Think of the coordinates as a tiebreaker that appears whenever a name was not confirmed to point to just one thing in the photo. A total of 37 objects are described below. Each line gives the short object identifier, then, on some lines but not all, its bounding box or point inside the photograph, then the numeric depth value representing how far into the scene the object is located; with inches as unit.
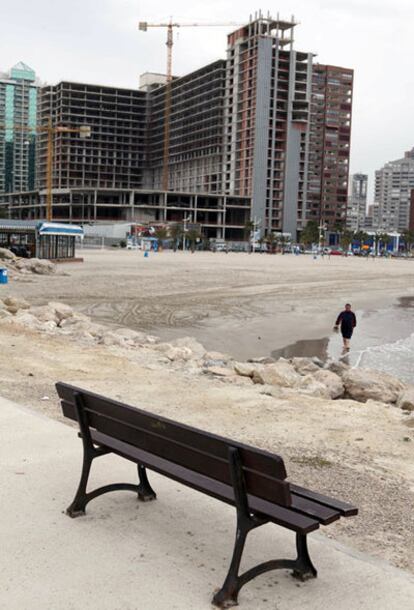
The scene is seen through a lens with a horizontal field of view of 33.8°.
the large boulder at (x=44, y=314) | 725.3
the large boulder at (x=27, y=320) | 647.5
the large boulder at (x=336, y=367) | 588.7
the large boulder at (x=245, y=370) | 475.2
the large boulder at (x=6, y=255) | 1741.6
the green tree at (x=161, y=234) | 4754.4
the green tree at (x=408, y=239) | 7322.8
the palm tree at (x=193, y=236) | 4621.1
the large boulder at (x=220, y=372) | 460.1
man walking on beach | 789.2
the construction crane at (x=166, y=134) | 7017.7
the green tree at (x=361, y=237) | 6619.1
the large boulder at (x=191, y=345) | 603.7
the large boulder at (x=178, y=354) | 537.6
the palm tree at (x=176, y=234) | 4778.5
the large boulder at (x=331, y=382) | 470.3
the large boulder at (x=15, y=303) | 809.1
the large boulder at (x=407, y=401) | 416.8
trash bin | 1339.8
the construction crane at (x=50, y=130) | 4941.4
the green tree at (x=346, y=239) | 5836.6
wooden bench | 140.1
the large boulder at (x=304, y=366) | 580.1
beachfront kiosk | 2001.7
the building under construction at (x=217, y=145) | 6008.9
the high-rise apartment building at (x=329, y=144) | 6909.5
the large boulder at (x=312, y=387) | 438.6
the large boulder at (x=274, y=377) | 460.4
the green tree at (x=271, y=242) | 5304.6
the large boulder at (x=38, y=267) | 1619.6
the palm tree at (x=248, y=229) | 5713.6
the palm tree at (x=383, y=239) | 6934.1
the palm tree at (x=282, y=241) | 5282.0
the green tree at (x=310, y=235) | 5890.8
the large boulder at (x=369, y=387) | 462.6
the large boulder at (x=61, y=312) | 773.3
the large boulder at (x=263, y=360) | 631.2
